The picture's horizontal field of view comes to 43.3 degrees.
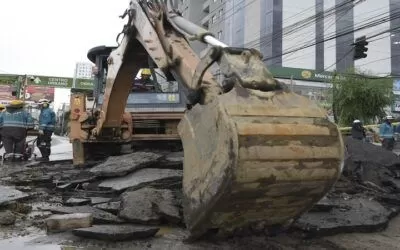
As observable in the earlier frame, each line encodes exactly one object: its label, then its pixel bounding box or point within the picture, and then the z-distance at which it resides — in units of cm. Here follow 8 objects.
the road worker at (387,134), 1629
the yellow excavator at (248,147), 347
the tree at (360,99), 3528
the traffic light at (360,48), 1880
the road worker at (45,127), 1265
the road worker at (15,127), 1173
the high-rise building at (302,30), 5119
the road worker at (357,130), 1629
